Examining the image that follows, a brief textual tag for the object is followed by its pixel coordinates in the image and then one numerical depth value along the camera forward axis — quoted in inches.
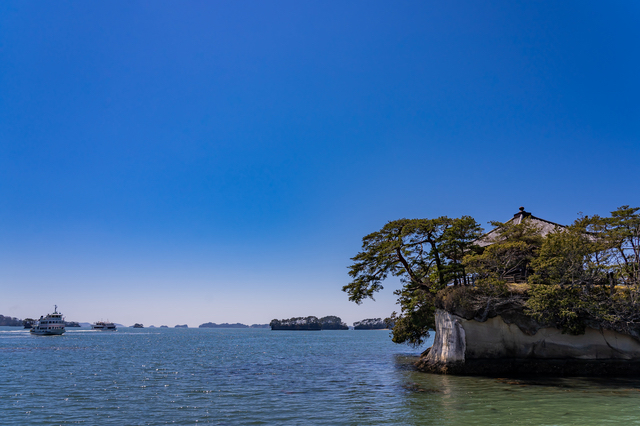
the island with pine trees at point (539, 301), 904.9
